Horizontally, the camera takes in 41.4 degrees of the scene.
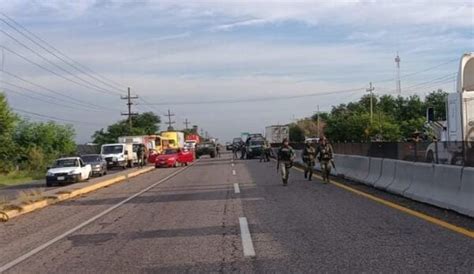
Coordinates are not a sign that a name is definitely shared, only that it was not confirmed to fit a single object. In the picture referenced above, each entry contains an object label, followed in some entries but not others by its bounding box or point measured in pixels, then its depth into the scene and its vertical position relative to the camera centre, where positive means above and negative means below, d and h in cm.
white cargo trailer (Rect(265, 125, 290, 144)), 7425 +157
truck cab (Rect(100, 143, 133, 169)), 5062 -34
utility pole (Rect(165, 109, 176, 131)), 14445 +571
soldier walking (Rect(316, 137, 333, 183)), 2270 -43
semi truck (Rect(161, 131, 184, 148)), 7556 +141
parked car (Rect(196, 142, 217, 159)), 7191 -19
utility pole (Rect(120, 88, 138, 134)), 9200 +669
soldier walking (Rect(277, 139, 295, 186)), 2255 -46
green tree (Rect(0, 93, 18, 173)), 5131 +146
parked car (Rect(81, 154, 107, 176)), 3900 -81
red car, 4759 -73
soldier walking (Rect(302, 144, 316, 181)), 2418 -44
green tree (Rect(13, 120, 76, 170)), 5728 +90
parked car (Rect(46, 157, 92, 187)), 3291 -110
